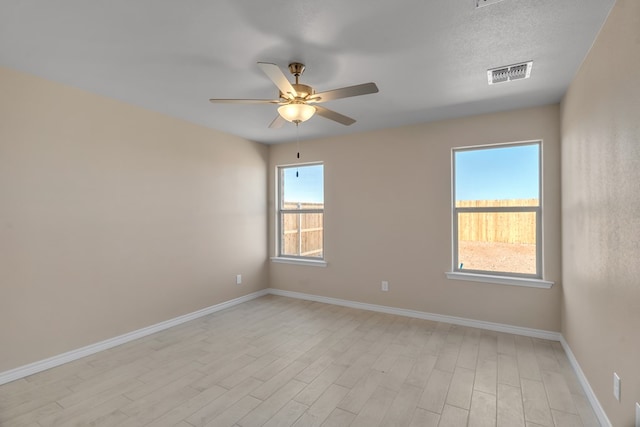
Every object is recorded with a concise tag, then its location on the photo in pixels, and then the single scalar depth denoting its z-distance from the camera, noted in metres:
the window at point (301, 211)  4.87
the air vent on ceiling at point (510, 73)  2.45
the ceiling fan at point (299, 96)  2.08
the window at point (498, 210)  3.45
